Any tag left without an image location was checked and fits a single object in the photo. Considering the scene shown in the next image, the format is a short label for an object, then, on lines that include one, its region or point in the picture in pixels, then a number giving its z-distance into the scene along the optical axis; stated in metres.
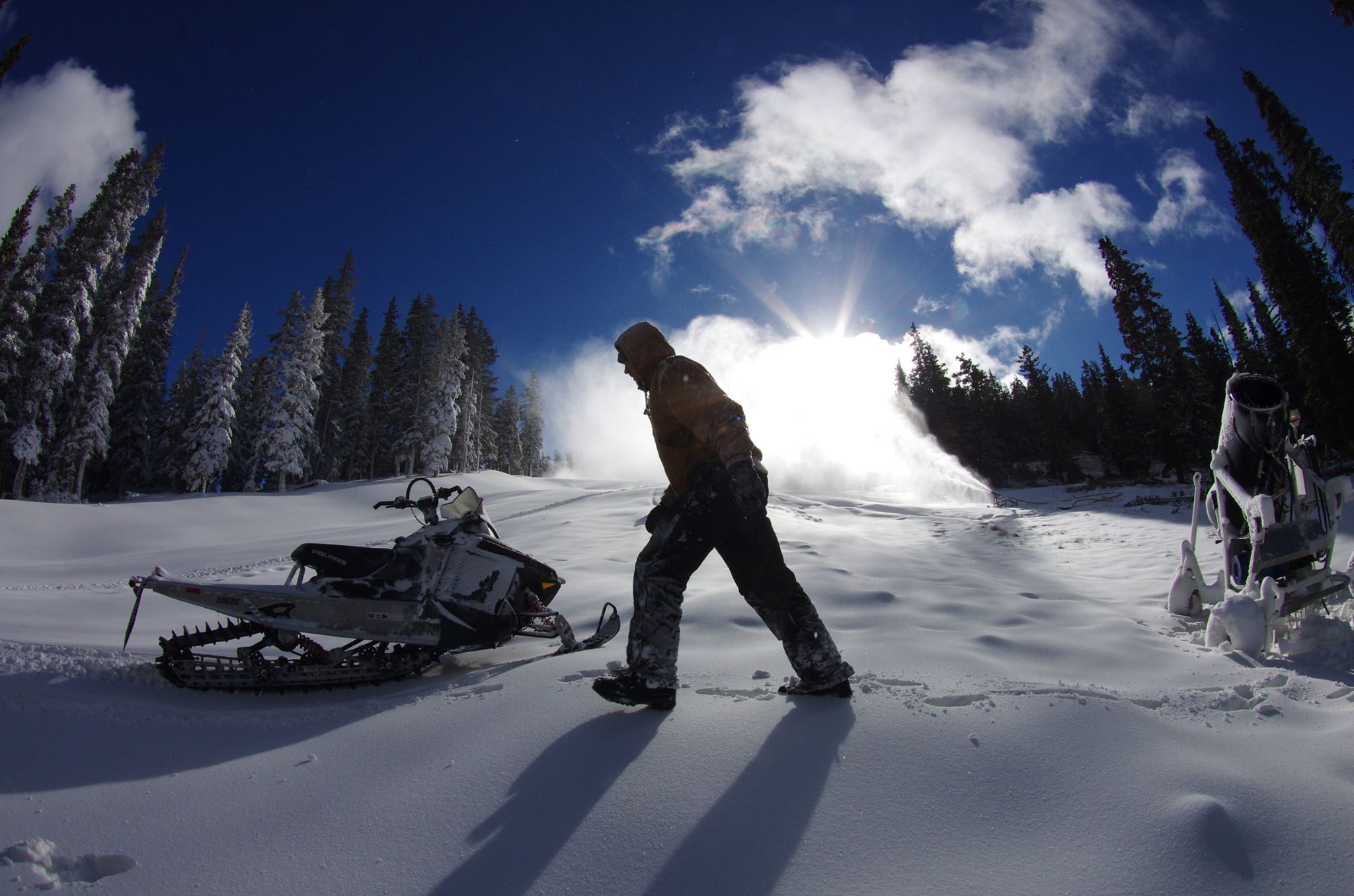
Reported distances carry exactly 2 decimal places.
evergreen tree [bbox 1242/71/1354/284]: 17.41
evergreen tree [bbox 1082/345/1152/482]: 35.47
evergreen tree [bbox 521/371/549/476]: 63.75
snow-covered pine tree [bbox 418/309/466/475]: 36.75
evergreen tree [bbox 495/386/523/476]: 55.97
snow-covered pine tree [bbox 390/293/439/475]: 37.41
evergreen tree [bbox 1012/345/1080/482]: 39.97
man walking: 2.42
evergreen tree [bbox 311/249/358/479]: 38.47
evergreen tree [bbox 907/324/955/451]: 42.06
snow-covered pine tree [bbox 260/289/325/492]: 30.91
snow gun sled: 3.17
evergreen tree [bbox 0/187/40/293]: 23.81
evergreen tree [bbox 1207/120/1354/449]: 20.78
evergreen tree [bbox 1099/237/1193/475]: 26.62
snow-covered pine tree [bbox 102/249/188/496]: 32.84
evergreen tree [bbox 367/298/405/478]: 41.03
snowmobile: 2.80
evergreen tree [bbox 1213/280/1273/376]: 28.89
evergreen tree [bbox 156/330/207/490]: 32.75
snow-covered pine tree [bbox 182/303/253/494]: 30.41
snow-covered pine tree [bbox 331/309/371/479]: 40.03
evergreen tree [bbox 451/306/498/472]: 41.97
